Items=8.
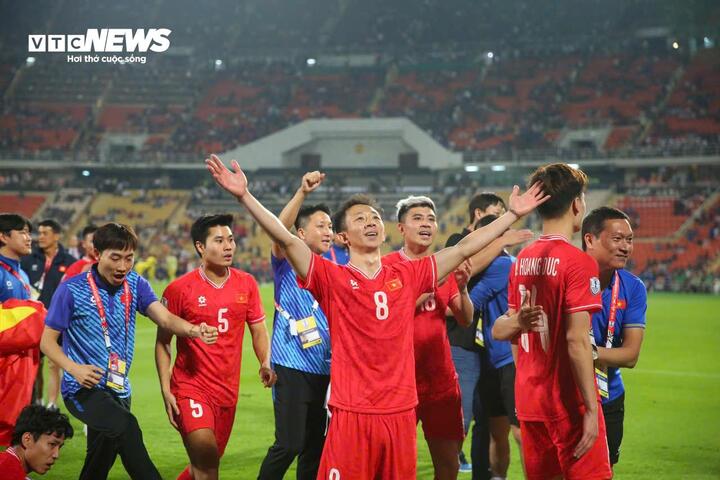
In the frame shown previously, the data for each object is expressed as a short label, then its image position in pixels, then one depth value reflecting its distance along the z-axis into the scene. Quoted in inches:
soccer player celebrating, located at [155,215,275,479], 239.3
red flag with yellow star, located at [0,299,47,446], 266.4
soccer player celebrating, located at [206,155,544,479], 182.7
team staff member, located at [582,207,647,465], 204.4
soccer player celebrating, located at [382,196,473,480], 237.1
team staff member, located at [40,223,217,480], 224.2
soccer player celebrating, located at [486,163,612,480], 178.2
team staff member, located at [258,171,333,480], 239.1
